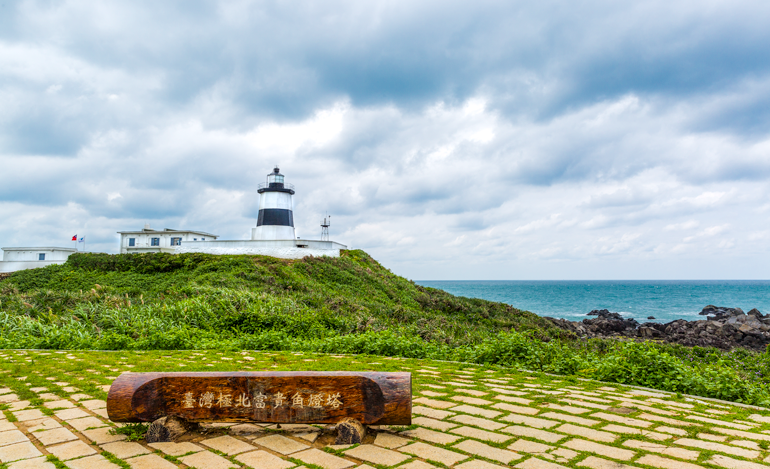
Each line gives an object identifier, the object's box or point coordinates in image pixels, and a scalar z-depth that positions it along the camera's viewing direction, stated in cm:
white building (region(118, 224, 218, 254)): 3781
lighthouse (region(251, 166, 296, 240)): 3369
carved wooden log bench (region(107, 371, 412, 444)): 349
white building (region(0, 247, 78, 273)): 3623
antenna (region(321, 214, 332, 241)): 4512
